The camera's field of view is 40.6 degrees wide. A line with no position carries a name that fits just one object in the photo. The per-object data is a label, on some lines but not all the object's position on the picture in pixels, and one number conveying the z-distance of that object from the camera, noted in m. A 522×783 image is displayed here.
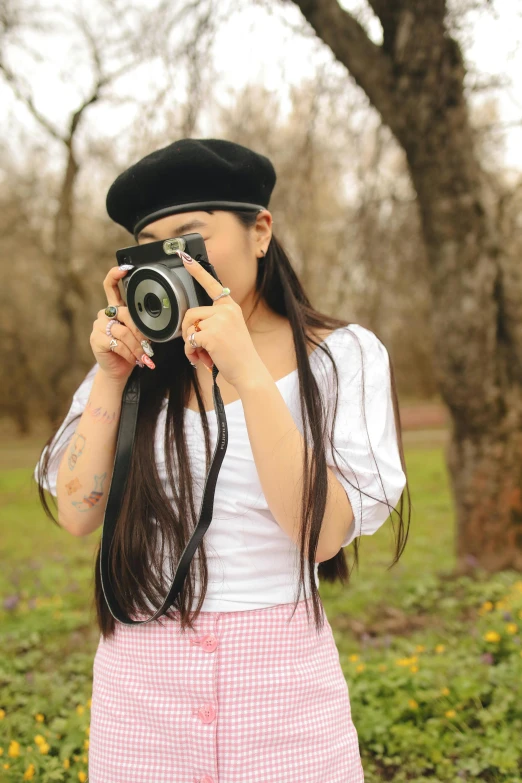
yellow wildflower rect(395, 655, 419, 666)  2.49
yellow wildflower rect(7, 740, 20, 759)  2.00
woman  1.16
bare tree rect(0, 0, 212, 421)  3.51
